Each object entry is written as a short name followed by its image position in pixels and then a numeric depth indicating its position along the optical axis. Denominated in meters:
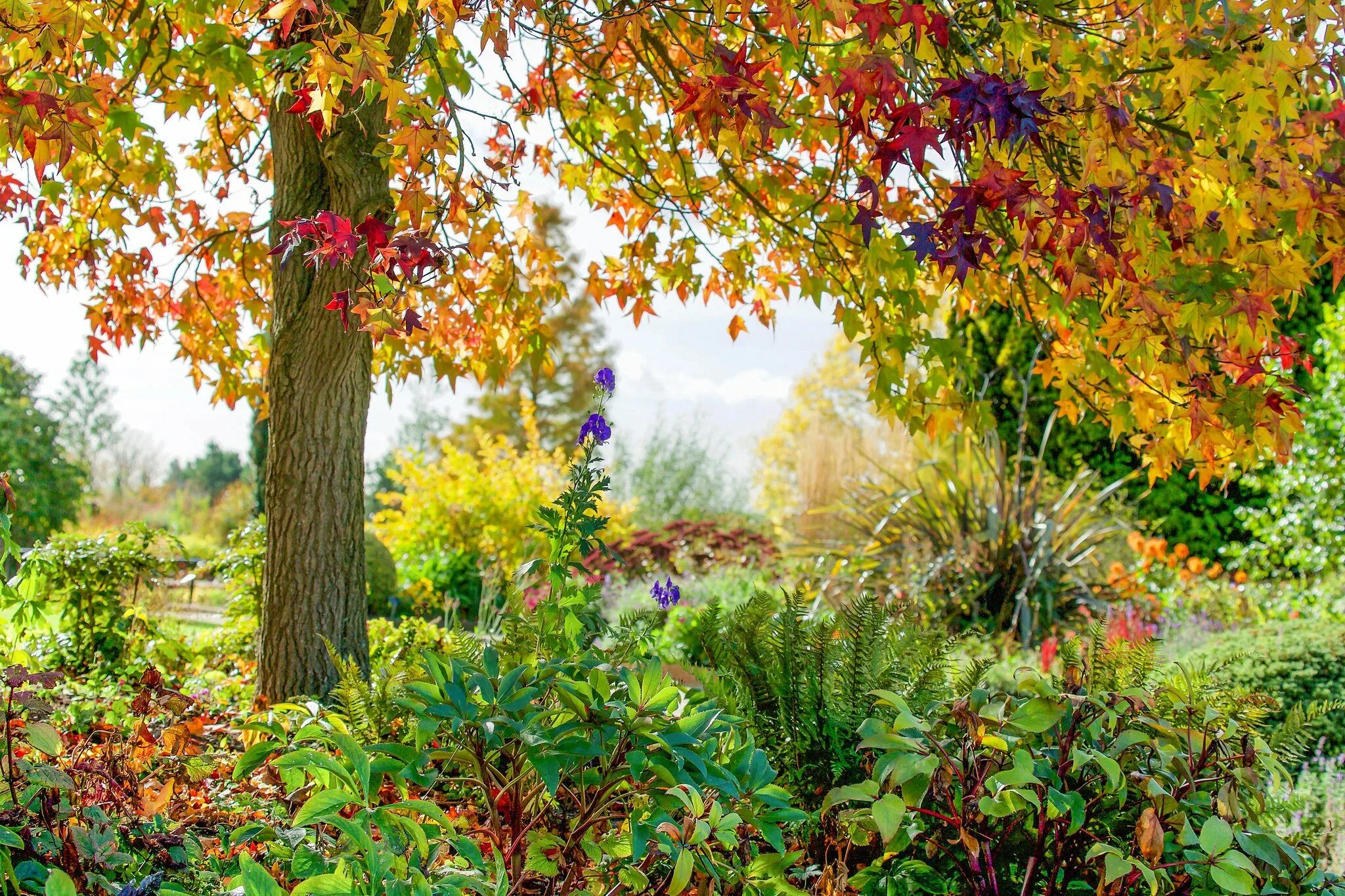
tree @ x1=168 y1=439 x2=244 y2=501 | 24.53
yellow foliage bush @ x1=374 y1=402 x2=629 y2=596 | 8.30
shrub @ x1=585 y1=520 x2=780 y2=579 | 8.27
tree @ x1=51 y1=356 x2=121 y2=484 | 20.14
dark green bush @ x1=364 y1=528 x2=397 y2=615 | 7.27
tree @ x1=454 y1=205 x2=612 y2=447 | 19.97
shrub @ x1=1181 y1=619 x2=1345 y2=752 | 4.11
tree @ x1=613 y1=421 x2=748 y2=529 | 15.04
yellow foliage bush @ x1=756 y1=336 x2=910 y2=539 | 9.84
